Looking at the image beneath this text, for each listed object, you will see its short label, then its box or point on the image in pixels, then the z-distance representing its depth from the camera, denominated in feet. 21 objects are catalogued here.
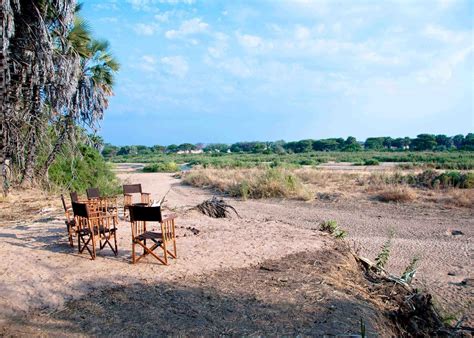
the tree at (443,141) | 291.99
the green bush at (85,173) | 49.60
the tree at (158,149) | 369.59
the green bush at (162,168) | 128.57
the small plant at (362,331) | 10.94
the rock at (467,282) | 23.20
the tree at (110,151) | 286.05
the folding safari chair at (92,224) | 18.86
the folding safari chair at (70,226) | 21.95
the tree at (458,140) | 284.41
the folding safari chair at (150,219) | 17.79
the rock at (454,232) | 35.95
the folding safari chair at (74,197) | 22.19
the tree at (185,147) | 373.61
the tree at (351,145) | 298.84
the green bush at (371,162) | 147.30
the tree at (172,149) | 373.61
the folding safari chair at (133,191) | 28.48
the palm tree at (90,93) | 44.32
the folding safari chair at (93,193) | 25.24
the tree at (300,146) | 312.83
